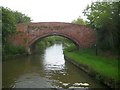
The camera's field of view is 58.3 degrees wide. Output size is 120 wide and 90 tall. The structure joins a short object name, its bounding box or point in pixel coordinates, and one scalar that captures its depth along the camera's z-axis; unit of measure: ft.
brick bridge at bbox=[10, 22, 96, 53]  54.54
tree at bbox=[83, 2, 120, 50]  34.24
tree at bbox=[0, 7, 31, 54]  44.09
